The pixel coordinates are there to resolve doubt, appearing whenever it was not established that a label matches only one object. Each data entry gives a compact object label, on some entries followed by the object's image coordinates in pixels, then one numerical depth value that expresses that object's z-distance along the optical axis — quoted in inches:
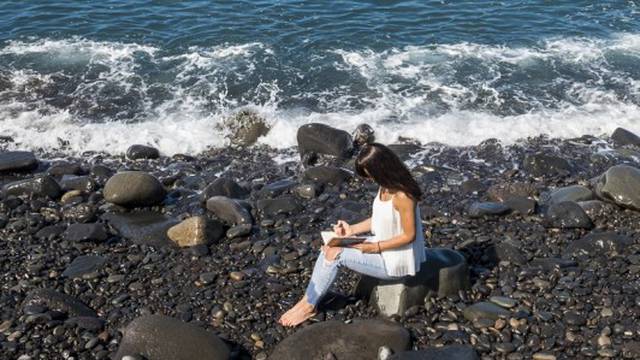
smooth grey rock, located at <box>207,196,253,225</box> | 464.4
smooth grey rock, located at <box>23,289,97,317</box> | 363.3
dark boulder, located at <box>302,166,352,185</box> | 533.2
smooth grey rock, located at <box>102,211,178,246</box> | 444.5
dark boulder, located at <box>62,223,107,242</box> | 443.2
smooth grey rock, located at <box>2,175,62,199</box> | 510.3
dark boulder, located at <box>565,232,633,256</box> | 414.6
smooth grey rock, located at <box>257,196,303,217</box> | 481.1
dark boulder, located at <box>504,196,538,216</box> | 472.1
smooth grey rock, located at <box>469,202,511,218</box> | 467.2
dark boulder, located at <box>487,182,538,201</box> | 504.1
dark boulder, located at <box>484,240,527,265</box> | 403.2
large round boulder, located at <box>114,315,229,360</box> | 316.2
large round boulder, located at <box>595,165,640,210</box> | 465.7
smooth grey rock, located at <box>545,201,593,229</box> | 449.1
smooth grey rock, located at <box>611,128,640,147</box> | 611.2
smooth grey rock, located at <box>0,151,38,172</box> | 563.5
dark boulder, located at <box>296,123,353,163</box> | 589.0
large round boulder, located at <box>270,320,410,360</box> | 317.4
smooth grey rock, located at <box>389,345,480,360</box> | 308.1
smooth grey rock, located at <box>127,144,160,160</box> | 603.5
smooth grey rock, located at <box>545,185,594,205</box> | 489.1
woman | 319.9
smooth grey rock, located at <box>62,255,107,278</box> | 404.1
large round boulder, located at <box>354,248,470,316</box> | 353.7
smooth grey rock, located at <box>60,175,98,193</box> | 525.3
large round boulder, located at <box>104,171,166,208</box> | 492.1
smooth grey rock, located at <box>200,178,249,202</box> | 511.2
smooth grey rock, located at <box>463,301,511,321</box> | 348.2
